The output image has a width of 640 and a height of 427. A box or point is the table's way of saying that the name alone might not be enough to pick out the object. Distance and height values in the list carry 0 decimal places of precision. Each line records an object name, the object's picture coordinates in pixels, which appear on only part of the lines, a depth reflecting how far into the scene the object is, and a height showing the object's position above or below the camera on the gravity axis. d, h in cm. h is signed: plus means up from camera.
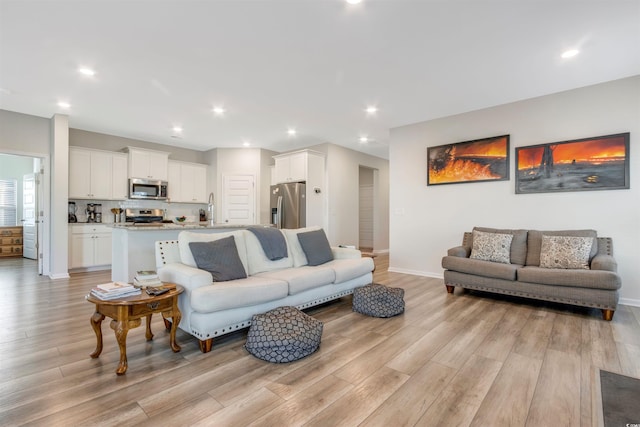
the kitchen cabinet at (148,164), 618 +102
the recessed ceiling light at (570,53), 299 +161
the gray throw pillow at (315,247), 365 -44
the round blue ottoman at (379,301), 312 -93
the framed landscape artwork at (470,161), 440 +80
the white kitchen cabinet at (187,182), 688 +71
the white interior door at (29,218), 683 -16
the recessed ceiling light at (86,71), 338 +160
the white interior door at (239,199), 722 +32
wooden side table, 201 -70
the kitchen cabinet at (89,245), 550 -63
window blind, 749 +23
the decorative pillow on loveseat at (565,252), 342 -45
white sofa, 235 -65
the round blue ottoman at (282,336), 216 -92
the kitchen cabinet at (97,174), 558 +72
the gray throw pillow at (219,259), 271 -44
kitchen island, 380 -45
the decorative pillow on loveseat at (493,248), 393 -46
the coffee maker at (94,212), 595 -1
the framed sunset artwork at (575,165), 359 +62
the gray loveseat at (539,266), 309 -63
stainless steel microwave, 618 +48
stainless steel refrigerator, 638 +14
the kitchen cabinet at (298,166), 638 +102
